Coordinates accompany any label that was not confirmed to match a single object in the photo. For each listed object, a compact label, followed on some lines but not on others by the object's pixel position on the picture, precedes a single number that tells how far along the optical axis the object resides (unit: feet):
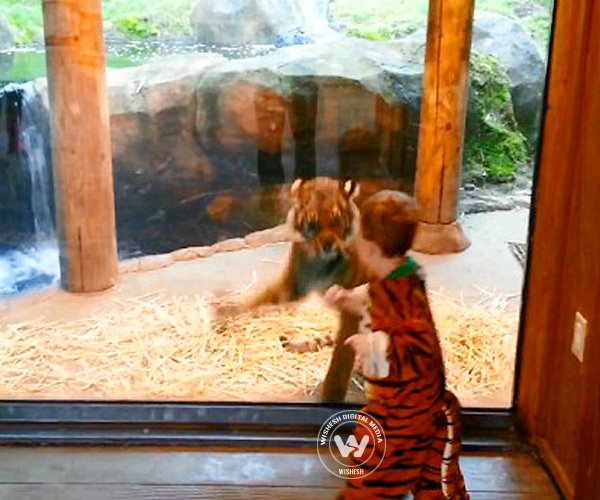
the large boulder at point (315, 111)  8.48
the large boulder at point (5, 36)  8.28
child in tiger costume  4.81
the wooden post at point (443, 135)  8.79
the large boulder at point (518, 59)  6.61
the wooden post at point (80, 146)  8.85
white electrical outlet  5.65
